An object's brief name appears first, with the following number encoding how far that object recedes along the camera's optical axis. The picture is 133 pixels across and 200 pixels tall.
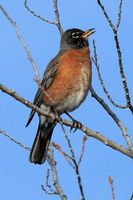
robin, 11.13
